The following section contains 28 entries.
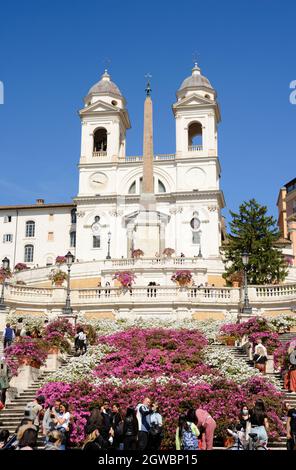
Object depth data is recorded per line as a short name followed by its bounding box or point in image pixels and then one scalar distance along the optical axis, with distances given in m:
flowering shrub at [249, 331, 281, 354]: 22.95
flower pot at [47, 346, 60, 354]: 22.20
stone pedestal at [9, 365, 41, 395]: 19.78
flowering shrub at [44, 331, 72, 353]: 23.08
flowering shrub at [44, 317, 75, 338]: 24.55
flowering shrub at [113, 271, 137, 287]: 43.30
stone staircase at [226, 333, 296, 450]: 15.56
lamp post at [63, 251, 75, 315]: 29.75
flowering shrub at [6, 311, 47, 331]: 31.39
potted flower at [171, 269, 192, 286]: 40.72
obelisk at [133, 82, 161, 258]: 58.25
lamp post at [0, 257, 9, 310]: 32.19
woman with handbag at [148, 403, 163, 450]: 12.62
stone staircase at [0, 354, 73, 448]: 16.86
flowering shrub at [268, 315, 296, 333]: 29.83
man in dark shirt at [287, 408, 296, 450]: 12.37
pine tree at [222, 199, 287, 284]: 47.09
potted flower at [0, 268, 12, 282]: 46.59
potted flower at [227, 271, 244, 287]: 45.10
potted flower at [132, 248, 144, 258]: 54.33
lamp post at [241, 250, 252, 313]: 29.11
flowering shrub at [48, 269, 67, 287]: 43.90
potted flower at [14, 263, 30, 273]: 62.99
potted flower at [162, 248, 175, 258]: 58.45
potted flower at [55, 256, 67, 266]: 59.33
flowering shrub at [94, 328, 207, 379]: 20.33
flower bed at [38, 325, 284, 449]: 16.47
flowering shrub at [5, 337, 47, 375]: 20.80
